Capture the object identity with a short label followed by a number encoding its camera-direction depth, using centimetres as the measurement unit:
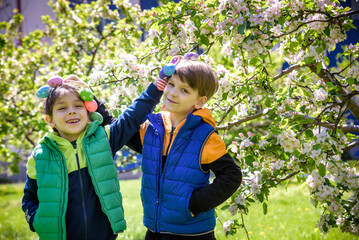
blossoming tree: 214
